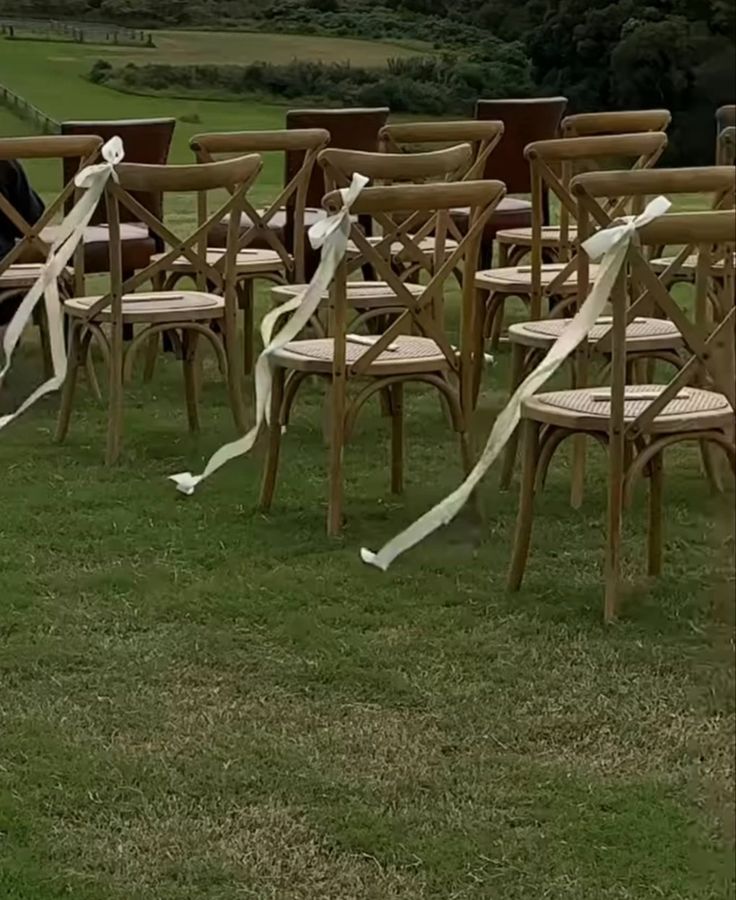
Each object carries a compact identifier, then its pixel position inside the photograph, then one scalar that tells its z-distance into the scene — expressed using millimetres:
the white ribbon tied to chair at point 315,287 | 7153
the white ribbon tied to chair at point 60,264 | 9336
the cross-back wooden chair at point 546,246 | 8094
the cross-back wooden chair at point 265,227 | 10594
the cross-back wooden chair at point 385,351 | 7949
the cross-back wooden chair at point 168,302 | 9281
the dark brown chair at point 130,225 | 11312
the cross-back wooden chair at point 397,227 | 8437
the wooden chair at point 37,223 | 10352
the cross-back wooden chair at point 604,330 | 6594
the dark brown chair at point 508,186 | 12508
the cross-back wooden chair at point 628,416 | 6008
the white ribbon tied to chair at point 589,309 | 4883
